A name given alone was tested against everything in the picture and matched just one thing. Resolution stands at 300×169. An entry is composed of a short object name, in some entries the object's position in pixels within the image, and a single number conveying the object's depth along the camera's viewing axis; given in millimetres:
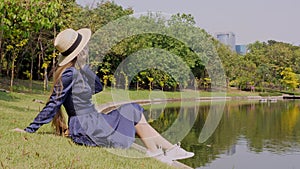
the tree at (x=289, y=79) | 37875
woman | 3123
